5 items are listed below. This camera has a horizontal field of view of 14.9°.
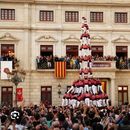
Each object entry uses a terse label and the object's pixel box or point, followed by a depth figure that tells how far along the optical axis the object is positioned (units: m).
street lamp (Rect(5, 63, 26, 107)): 36.25
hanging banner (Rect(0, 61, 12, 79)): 38.53
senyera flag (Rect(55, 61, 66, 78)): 40.91
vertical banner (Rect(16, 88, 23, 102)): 39.42
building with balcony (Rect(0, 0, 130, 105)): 41.25
